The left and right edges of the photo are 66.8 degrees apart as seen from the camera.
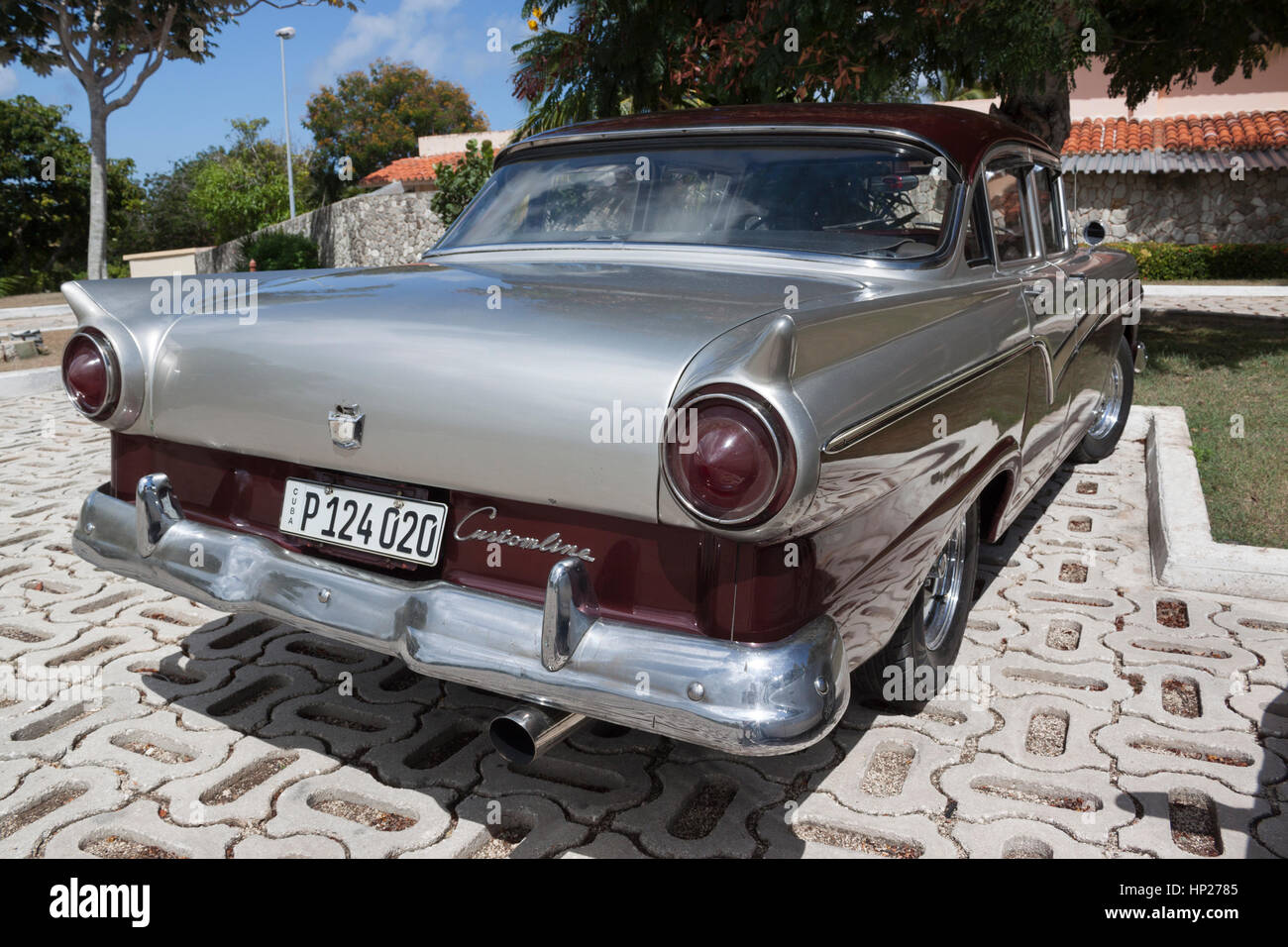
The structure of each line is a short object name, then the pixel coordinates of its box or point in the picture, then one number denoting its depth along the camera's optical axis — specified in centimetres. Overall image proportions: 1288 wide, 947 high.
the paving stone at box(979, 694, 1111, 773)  271
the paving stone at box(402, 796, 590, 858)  232
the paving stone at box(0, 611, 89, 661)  337
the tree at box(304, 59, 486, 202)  5331
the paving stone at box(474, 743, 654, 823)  252
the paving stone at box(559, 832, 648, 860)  231
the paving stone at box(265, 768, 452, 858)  235
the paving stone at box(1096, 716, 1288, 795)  263
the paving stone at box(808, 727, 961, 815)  251
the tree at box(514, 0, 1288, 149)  663
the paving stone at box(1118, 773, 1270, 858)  232
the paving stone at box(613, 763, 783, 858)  234
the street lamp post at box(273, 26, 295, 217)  3348
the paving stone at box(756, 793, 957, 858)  232
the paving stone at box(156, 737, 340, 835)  245
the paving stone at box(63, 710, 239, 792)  263
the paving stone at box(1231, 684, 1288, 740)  287
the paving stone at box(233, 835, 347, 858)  229
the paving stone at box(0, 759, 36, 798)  254
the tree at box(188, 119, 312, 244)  3341
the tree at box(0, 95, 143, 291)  3045
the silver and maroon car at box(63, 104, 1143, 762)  180
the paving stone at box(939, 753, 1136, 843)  243
